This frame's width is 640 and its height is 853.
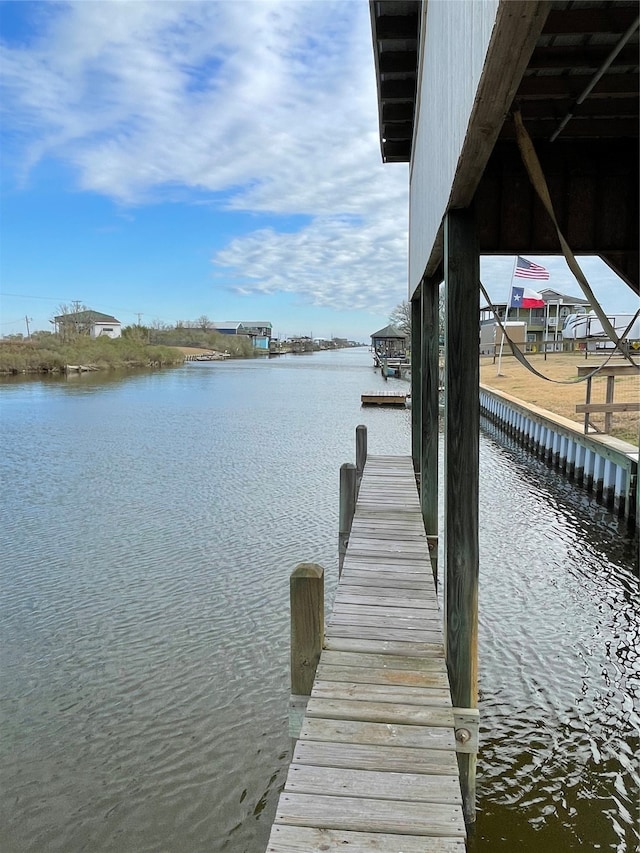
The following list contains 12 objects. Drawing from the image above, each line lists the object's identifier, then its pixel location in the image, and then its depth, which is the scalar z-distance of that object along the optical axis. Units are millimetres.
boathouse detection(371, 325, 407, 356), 67538
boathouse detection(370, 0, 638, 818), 2400
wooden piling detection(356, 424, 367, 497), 9711
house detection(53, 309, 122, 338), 90569
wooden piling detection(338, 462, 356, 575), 7152
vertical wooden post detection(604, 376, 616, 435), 13991
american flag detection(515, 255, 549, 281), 16844
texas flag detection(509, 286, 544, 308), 20109
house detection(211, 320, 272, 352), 160162
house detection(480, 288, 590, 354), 56894
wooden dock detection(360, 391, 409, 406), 32688
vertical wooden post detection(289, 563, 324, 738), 3590
